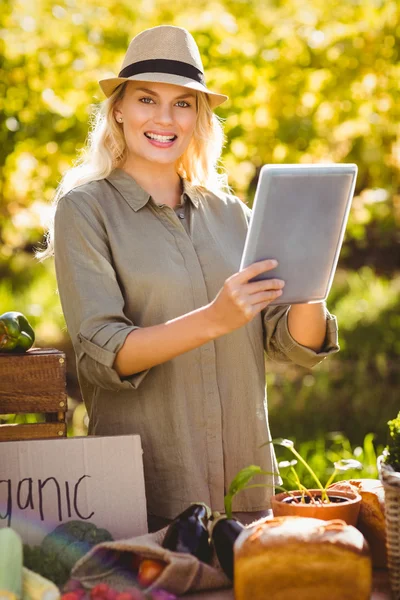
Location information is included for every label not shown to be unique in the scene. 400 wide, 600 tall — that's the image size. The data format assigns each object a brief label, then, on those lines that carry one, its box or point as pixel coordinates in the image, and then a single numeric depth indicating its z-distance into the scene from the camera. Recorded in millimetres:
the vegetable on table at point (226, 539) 2137
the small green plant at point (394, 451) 2139
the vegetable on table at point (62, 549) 2140
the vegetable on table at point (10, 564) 2047
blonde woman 2487
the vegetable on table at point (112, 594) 2070
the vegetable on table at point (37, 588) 2045
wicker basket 2085
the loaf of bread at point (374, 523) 2234
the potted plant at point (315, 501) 2163
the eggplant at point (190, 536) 2159
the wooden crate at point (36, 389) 2483
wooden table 2128
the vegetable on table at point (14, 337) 2553
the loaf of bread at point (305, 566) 2010
